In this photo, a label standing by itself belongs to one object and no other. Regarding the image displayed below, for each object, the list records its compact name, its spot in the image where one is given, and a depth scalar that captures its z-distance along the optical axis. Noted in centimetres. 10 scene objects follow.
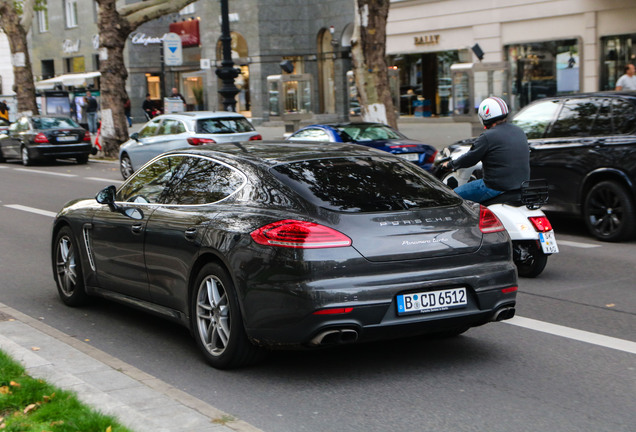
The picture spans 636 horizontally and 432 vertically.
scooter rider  858
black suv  1079
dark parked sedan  2652
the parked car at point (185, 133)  1914
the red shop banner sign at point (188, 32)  4803
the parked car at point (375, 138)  1630
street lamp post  2588
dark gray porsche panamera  529
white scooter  855
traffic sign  3067
